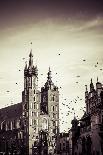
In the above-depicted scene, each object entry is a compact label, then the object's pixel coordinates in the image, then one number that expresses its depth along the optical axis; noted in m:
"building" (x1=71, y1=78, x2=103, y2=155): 44.09
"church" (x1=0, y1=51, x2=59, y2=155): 110.00
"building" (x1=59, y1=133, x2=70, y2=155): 90.03
